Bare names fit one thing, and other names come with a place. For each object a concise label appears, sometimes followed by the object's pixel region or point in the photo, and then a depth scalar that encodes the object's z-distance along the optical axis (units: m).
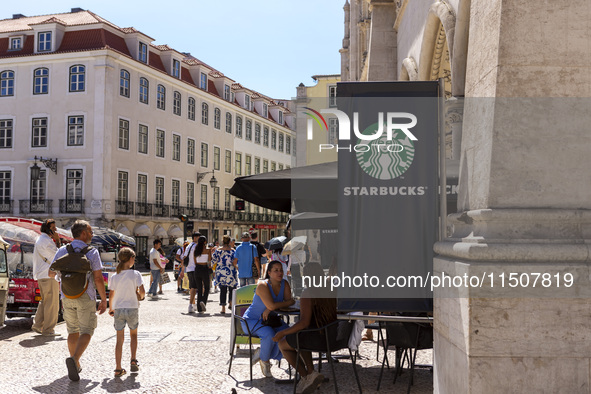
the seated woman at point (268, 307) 7.24
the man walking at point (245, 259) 14.30
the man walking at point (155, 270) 18.42
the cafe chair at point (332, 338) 6.60
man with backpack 7.65
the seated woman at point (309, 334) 6.69
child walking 7.75
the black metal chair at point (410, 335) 6.73
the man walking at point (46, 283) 10.75
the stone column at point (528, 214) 4.14
